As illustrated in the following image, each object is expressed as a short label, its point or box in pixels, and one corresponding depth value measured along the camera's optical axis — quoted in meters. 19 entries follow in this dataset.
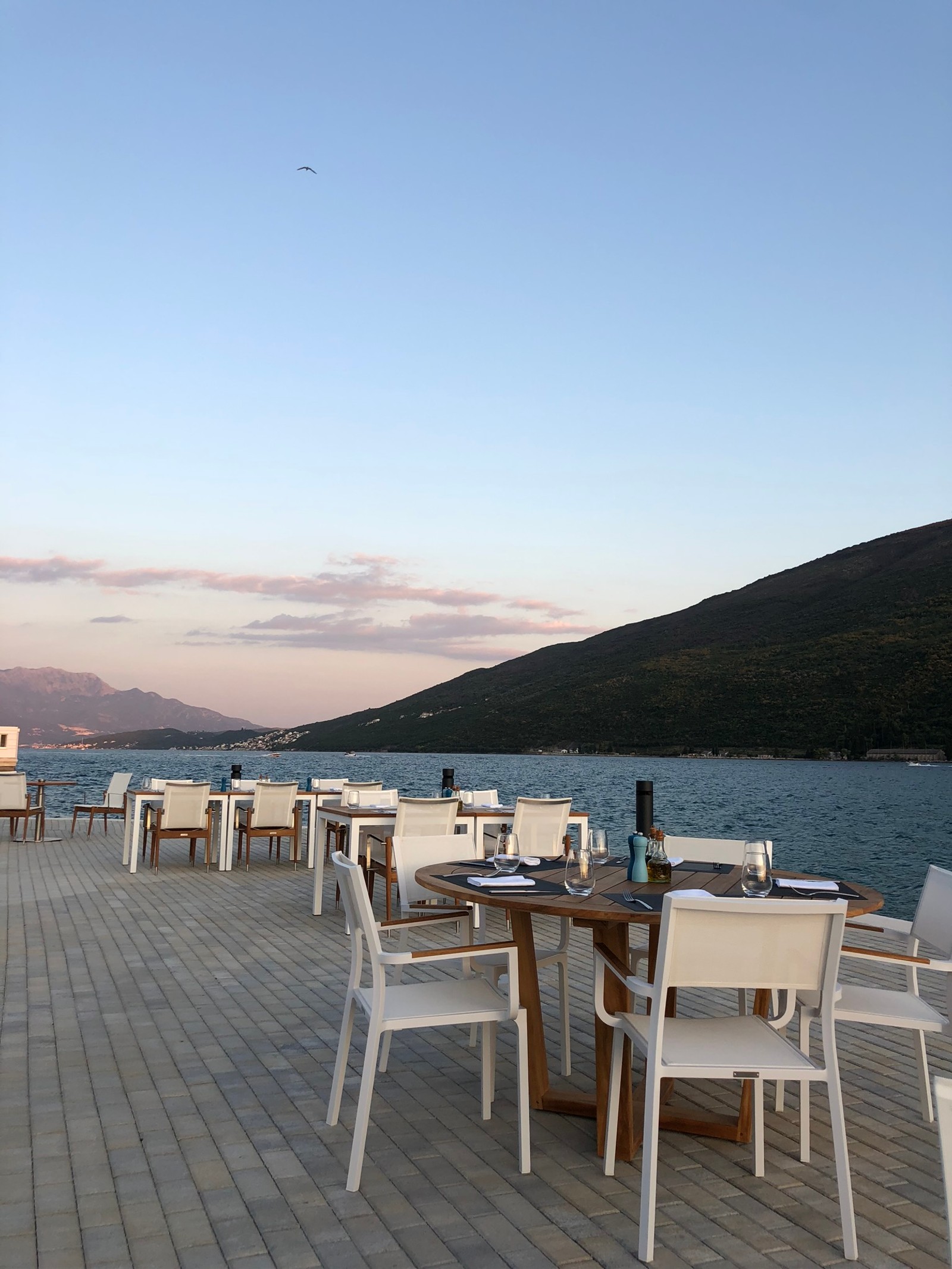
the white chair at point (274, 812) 9.52
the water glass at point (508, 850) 3.69
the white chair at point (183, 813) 9.53
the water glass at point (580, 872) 2.93
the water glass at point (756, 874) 2.83
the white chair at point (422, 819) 6.72
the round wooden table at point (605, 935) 2.71
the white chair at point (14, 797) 11.42
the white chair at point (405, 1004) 2.66
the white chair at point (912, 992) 2.82
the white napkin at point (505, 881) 3.08
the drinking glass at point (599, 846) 3.23
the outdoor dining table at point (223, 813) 9.73
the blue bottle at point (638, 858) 3.23
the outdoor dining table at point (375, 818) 7.06
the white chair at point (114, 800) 12.86
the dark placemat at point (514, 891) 2.92
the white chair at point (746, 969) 2.26
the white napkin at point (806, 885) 3.09
